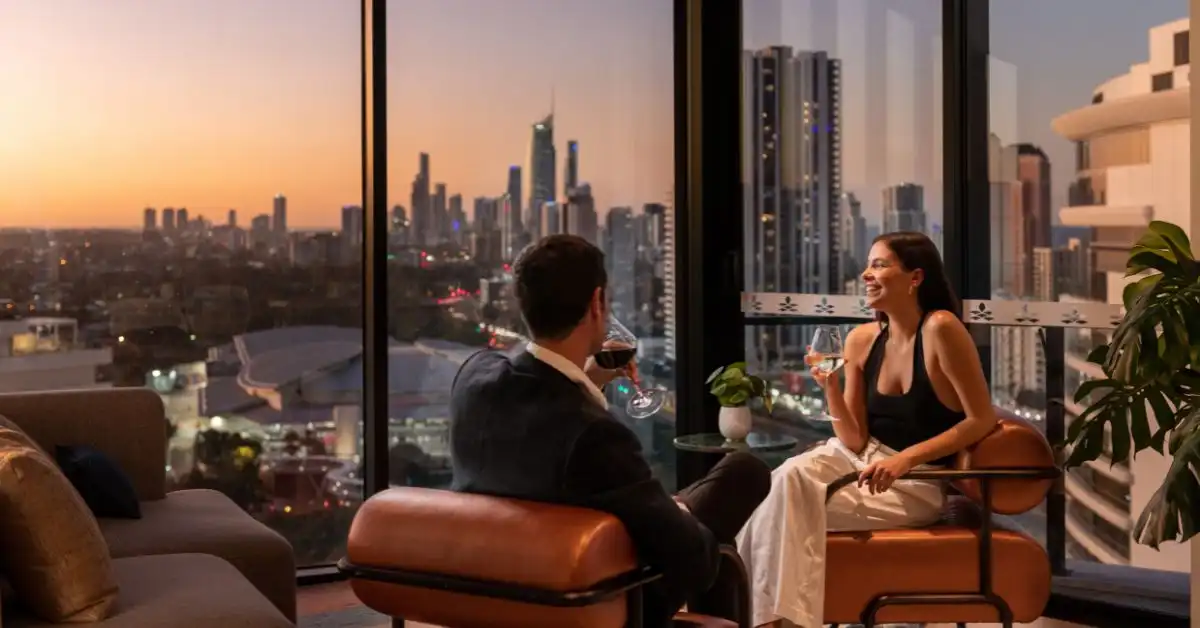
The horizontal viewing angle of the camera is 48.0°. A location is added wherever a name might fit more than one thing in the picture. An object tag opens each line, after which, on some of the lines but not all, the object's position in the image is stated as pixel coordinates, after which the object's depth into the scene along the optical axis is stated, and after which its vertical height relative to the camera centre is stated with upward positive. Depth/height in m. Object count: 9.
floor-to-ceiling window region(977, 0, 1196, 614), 4.35 +0.34
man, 2.41 -0.25
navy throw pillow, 3.97 -0.54
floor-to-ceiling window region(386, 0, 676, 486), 5.32 +0.51
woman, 3.61 -0.39
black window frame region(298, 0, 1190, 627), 4.61 +0.27
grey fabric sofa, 2.88 -0.65
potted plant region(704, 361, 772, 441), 4.27 -0.32
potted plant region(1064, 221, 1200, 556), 3.26 -0.23
